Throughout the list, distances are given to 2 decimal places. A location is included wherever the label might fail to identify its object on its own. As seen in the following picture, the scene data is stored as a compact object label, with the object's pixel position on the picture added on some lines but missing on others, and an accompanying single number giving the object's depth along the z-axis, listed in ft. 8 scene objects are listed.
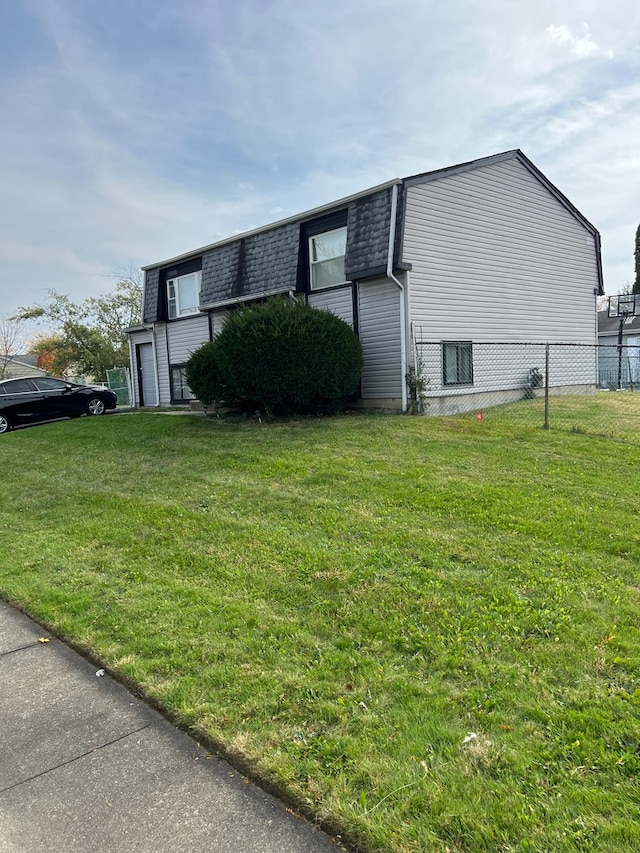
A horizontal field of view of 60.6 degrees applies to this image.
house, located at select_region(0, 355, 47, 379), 125.01
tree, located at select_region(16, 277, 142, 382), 116.16
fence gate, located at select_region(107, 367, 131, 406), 95.14
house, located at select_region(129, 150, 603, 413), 39.11
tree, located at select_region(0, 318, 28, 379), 122.11
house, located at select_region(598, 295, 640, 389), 69.97
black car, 49.26
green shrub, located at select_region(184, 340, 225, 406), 38.65
